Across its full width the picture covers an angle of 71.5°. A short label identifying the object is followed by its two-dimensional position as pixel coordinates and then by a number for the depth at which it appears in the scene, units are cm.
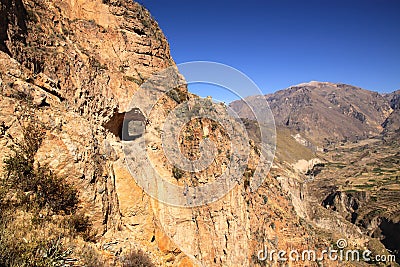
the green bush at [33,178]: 611
